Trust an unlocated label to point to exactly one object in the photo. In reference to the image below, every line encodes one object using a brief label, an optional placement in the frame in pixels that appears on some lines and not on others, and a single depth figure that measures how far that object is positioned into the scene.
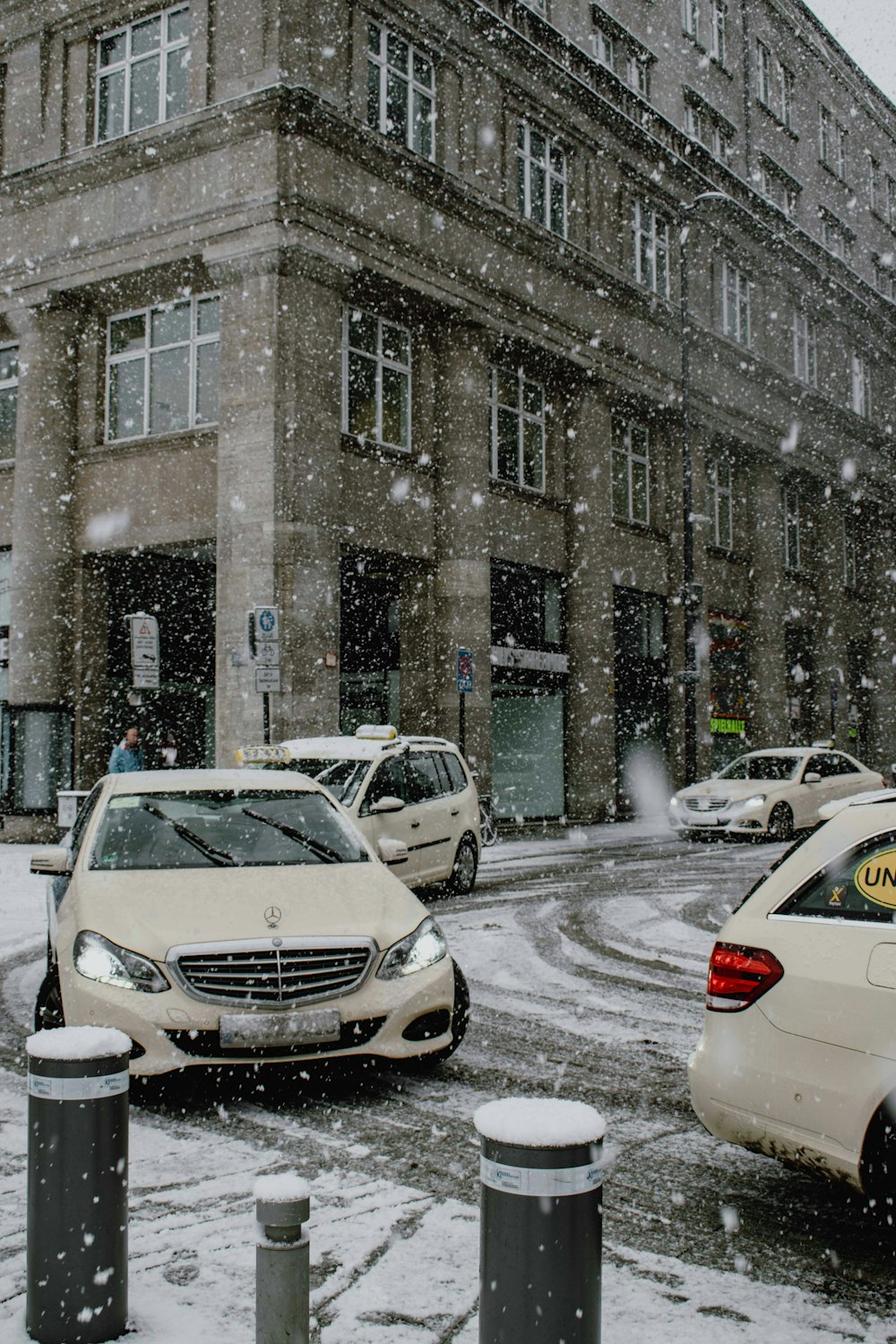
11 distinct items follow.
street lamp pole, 27.33
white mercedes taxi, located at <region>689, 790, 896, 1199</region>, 3.83
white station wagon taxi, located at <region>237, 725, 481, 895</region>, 12.73
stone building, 20.89
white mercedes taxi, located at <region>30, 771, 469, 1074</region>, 5.52
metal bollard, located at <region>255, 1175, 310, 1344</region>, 2.79
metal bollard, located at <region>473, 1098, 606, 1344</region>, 2.68
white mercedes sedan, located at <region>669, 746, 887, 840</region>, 21.38
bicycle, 18.97
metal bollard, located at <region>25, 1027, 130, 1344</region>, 3.28
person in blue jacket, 18.58
